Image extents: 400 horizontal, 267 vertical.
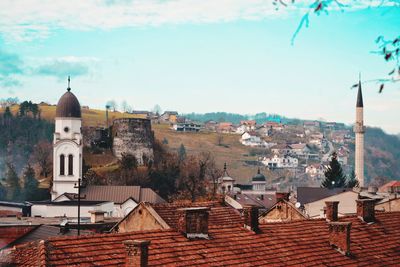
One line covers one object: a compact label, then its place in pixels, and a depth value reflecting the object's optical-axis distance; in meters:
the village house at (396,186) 86.88
